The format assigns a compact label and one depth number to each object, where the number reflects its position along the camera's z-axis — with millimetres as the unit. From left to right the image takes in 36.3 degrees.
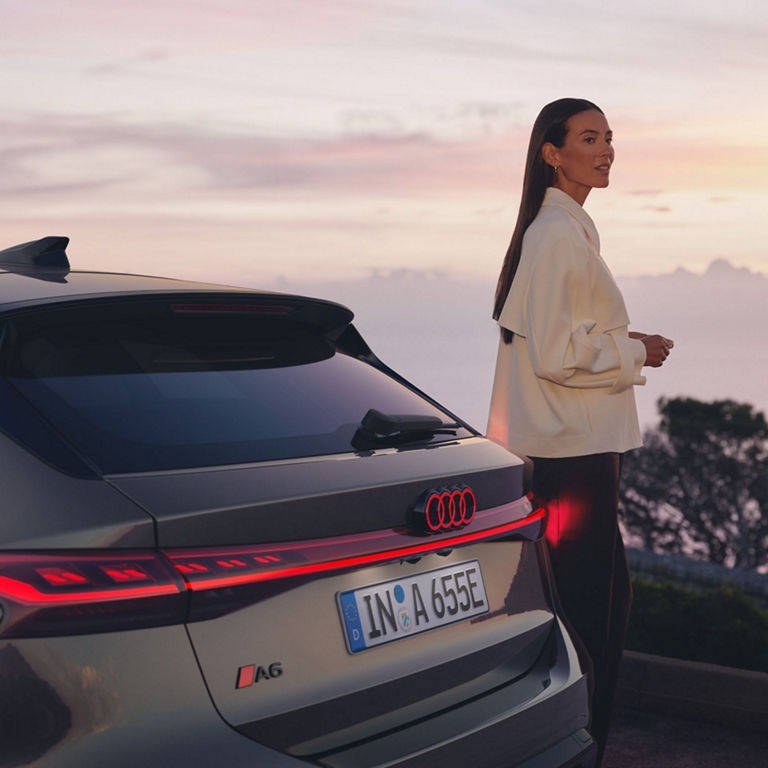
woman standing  4027
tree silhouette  45906
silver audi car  2166
